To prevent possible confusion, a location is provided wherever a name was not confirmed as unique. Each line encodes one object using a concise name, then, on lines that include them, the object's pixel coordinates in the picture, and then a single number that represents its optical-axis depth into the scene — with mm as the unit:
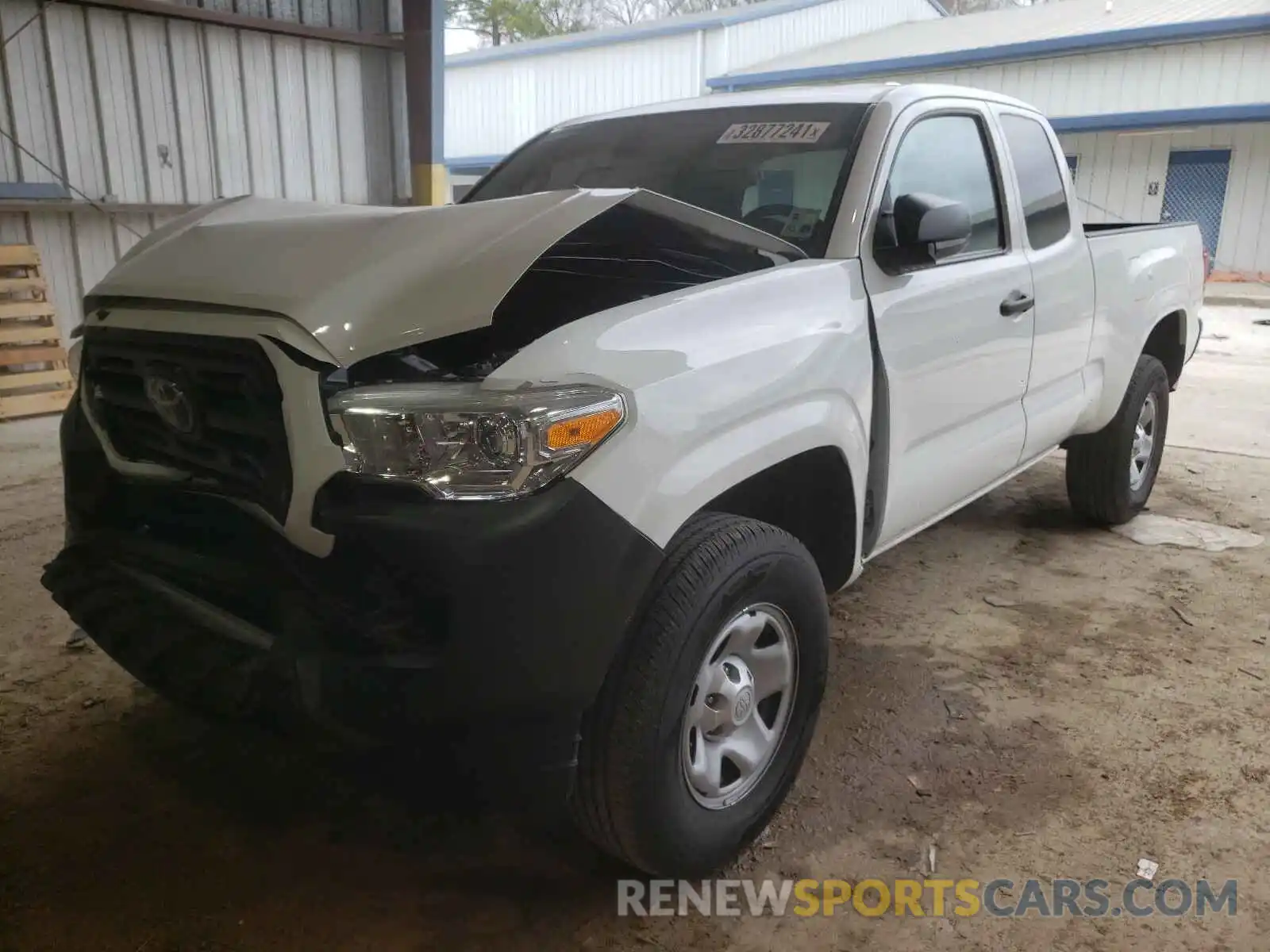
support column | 8805
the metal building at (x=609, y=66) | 18844
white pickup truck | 1716
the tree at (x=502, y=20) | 28266
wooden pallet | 7312
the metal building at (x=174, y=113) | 7453
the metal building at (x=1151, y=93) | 14867
